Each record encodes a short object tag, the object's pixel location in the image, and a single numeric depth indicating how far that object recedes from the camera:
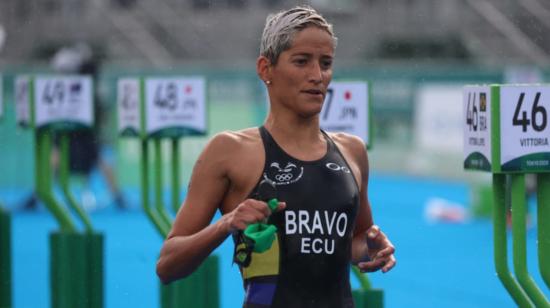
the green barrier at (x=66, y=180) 14.60
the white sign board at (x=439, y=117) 35.41
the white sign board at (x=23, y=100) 16.28
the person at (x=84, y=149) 30.44
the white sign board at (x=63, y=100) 15.16
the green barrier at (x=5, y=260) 14.30
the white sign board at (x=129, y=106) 13.41
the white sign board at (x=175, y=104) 13.01
